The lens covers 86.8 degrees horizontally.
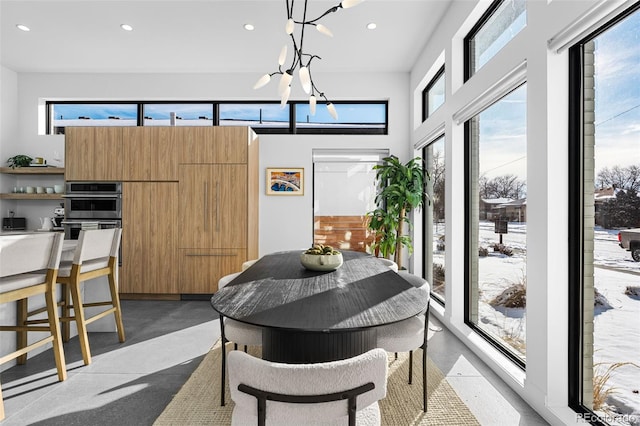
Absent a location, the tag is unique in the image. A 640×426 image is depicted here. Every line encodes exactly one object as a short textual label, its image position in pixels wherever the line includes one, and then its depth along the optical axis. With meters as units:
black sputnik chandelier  2.12
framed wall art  5.09
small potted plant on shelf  4.80
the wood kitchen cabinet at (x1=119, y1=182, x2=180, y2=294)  4.42
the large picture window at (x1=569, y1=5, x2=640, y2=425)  1.54
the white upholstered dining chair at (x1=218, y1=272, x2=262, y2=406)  1.88
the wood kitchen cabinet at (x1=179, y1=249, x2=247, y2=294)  4.42
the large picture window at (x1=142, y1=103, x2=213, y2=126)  5.21
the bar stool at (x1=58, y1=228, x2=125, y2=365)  2.52
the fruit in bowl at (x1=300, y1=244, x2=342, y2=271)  2.21
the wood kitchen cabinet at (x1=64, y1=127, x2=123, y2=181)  4.42
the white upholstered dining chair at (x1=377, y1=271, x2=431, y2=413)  1.87
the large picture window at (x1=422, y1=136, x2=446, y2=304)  4.03
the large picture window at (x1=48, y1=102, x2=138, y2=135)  5.26
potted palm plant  4.33
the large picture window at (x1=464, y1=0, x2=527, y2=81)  2.47
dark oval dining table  1.30
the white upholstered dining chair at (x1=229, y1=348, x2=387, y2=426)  1.00
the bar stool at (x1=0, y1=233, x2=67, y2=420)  1.97
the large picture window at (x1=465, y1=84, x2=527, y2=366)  2.42
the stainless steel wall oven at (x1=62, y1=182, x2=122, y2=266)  4.43
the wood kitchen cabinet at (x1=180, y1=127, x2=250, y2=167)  4.40
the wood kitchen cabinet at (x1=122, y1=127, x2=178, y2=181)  4.40
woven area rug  1.88
